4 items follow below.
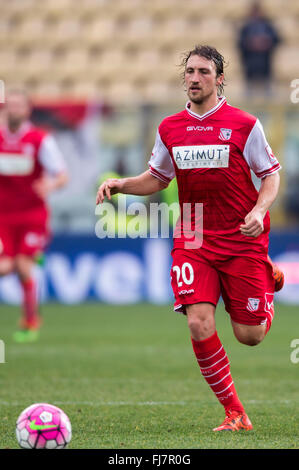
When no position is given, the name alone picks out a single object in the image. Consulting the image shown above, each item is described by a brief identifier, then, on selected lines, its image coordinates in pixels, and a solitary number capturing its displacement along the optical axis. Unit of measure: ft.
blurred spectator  102.58
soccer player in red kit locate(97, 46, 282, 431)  35.99
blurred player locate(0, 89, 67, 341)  70.18
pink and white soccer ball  30.01
